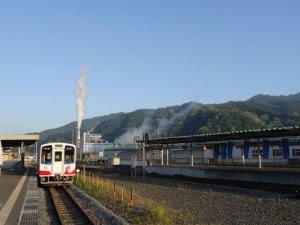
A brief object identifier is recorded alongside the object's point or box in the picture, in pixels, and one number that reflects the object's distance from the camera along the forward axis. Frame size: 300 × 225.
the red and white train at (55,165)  24.02
